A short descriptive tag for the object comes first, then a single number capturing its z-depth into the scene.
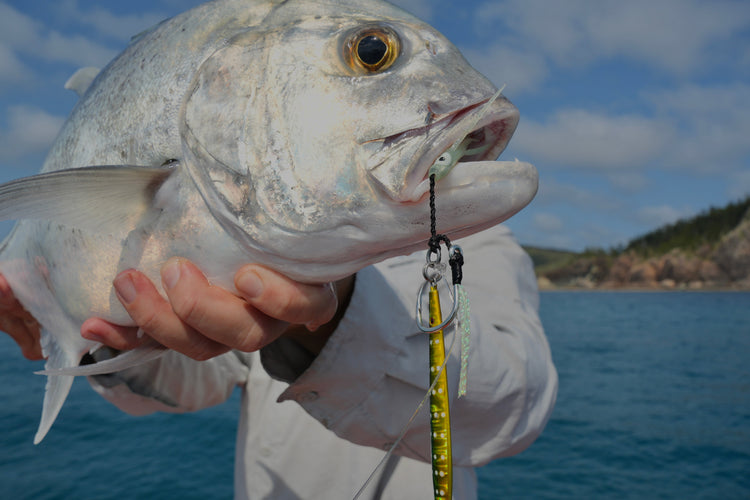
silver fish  0.33
